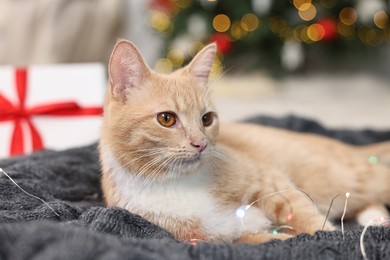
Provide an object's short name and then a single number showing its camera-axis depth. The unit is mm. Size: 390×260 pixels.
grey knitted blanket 801
